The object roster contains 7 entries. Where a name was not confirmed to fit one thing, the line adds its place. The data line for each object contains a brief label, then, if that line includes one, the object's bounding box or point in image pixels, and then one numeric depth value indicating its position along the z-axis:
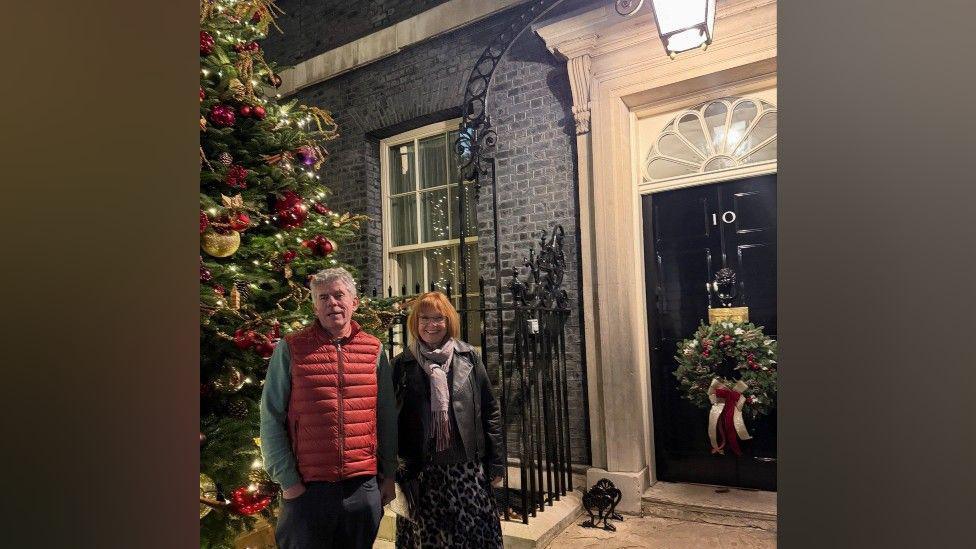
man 1.67
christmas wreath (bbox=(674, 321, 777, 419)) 2.74
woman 2.00
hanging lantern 2.26
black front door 2.95
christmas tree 1.84
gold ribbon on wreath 2.82
